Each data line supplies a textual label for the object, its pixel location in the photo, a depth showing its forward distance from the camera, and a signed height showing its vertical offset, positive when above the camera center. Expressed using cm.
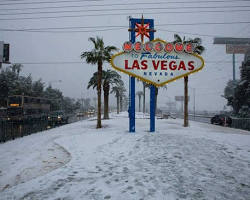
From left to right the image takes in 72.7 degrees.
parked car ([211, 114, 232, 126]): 2242 -218
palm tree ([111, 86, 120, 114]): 4512 +379
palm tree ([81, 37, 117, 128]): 1669 +490
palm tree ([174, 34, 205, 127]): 1867 +610
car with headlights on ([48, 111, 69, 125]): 2220 -214
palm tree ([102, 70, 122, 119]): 2725 +372
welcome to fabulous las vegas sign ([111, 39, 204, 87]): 1230 +311
